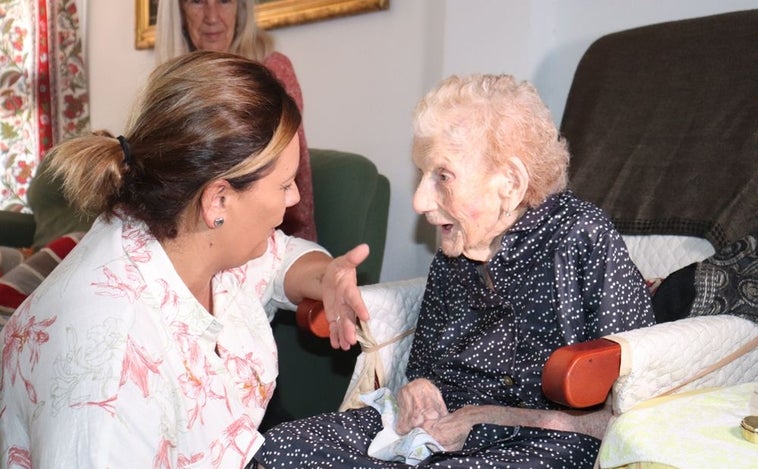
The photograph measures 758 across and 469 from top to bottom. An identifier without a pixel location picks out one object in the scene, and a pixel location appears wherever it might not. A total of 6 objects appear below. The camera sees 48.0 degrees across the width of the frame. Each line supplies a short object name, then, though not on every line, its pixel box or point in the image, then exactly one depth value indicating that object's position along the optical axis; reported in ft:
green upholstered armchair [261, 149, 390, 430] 7.02
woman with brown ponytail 3.83
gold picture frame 8.70
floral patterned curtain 14.55
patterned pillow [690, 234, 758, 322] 4.55
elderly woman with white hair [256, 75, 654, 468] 4.39
